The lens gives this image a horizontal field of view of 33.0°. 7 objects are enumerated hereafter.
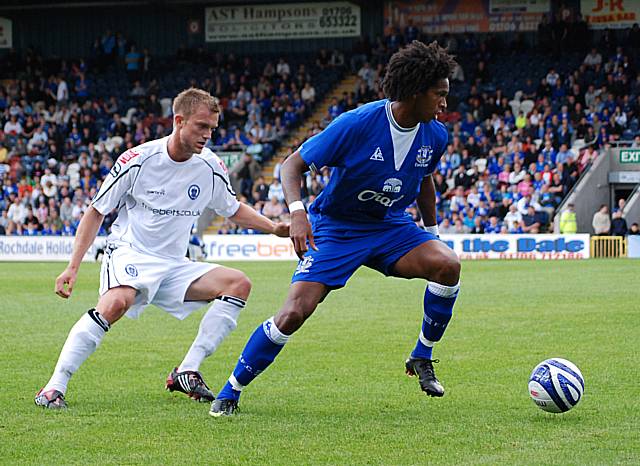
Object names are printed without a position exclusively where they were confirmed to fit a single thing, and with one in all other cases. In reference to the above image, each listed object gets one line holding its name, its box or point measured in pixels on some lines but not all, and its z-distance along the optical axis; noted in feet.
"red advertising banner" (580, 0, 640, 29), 120.16
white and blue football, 20.57
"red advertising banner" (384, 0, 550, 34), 124.98
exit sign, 98.02
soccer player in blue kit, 21.26
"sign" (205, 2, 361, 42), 134.82
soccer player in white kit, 23.06
